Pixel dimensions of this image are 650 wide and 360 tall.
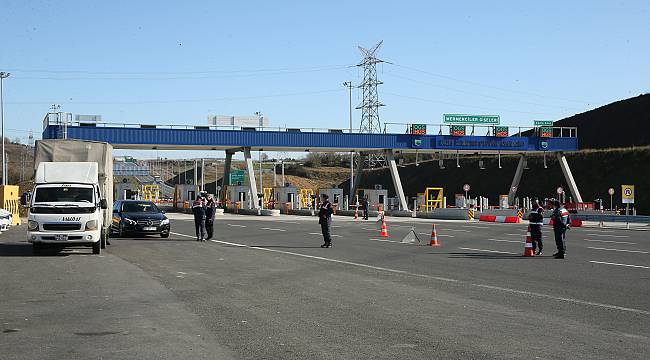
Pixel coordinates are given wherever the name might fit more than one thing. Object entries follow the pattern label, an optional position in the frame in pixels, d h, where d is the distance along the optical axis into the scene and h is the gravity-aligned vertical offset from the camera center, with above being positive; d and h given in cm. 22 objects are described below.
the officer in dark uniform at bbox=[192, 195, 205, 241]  2814 -41
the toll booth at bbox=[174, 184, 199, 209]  7288 +78
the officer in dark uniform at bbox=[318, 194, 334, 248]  2511 -41
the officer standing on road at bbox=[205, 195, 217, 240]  2866 -39
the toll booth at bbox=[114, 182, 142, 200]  6762 +107
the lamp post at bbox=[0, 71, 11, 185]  7269 +598
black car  3003 -68
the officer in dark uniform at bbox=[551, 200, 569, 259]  2112 -60
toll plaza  5928 +489
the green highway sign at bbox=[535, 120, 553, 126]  6829 +689
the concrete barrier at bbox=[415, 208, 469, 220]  5712 -84
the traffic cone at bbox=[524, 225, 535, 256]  2223 -124
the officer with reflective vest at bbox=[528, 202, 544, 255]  2197 -57
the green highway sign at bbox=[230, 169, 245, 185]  9125 +315
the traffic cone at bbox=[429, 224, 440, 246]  2698 -126
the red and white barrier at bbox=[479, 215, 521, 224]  5056 -104
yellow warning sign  4850 +56
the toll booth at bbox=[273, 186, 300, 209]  7031 +64
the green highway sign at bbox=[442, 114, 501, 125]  6700 +714
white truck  2339 +142
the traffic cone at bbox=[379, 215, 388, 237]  3290 -117
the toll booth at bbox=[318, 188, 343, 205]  6846 +71
